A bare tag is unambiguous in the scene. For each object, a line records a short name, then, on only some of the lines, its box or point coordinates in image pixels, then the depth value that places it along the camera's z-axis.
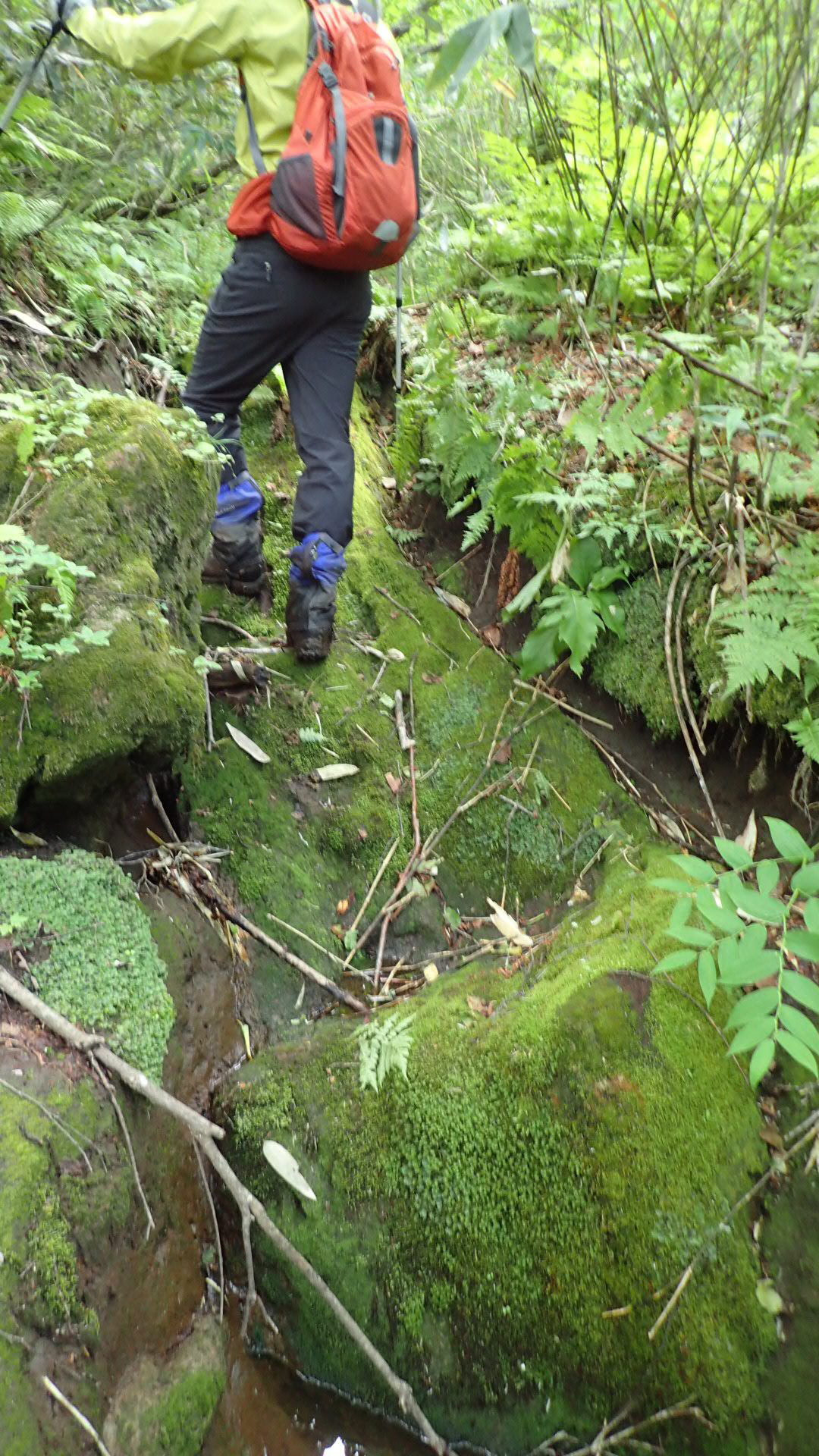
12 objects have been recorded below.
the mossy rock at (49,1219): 1.82
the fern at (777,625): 3.21
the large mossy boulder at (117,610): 2.66
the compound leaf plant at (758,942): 1.84
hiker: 3.24
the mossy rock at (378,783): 3.61
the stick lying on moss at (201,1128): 2.01
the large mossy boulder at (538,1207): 2.23
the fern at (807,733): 3.15
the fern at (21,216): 3.91
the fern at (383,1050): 2.75
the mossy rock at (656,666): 3.69
